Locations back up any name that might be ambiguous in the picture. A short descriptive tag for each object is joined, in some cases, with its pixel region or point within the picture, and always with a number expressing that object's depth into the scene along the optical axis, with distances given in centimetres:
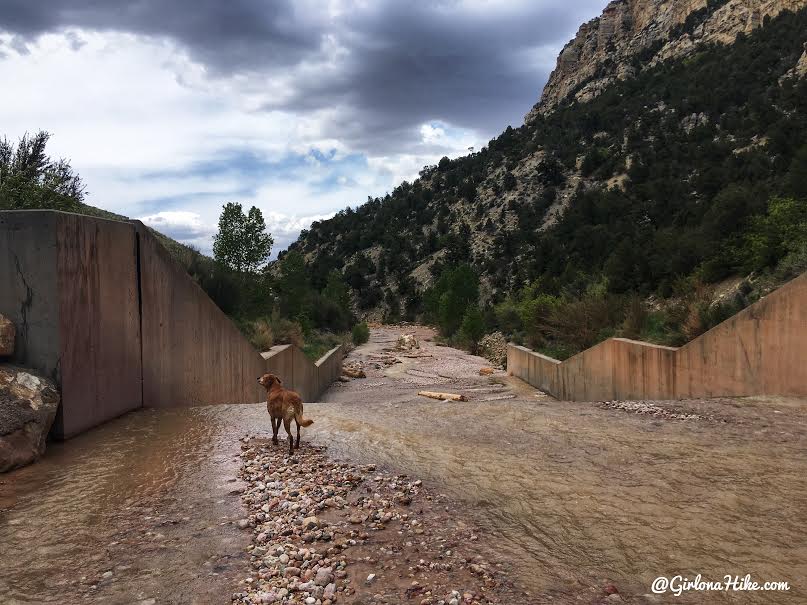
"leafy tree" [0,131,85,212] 1388
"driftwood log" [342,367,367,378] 2392
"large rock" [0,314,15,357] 555
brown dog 602
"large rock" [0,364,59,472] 496
